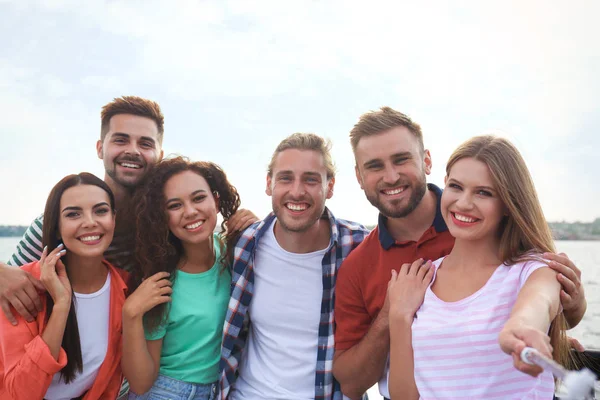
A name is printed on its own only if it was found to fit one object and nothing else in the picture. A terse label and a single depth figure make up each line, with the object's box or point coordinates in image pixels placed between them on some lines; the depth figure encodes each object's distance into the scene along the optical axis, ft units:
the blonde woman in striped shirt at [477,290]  6.93
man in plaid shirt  10.44
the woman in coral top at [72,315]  8.94
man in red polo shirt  9.47
